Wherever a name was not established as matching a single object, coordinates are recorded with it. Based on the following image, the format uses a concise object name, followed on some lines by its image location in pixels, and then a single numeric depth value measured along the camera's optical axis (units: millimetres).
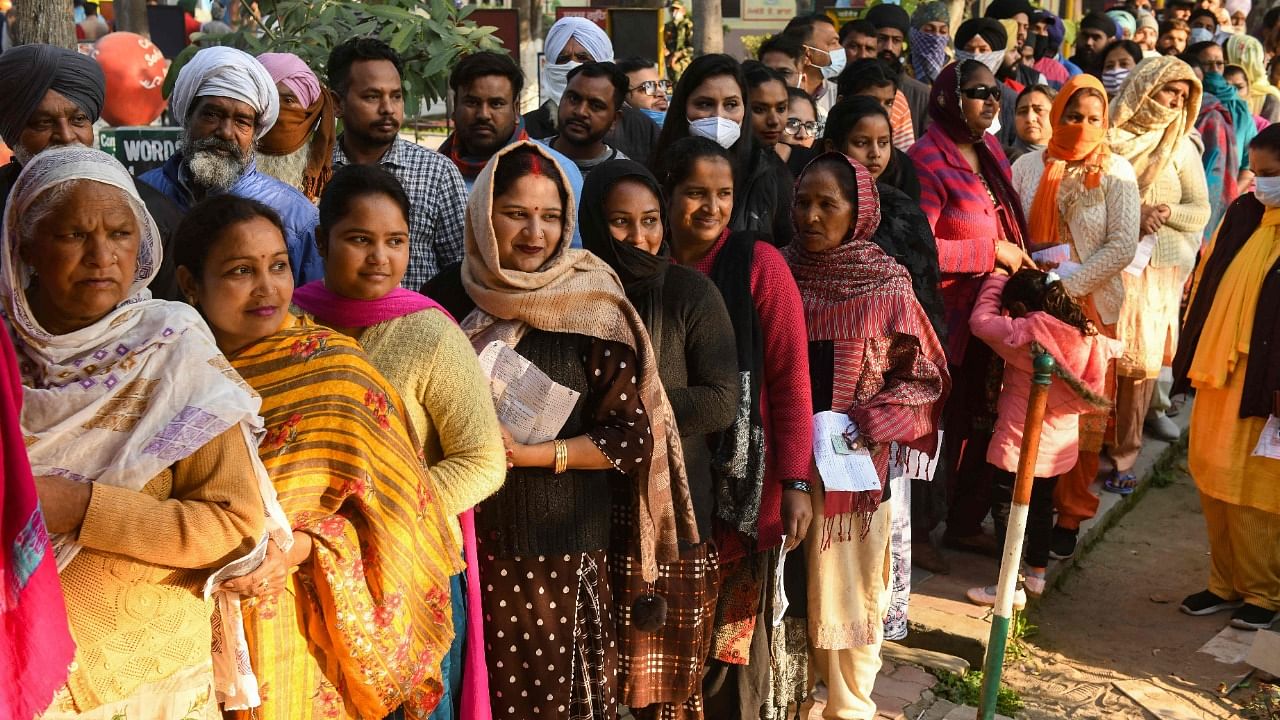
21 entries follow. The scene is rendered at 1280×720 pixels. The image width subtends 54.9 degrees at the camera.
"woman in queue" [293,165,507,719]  2711
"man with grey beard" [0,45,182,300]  3430
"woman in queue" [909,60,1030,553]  4988
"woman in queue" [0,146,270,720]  2062
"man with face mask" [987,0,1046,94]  9180
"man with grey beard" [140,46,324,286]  3633
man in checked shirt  4133
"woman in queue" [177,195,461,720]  2381
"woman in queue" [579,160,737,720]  3221
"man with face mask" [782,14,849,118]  7617
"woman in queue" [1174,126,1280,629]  5066
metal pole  3408
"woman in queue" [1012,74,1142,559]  5496
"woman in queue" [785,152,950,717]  3799
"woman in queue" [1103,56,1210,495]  6402
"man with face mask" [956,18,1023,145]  8203
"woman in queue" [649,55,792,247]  4371
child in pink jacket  4855
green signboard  5770
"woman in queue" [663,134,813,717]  3514
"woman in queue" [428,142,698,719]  2982
